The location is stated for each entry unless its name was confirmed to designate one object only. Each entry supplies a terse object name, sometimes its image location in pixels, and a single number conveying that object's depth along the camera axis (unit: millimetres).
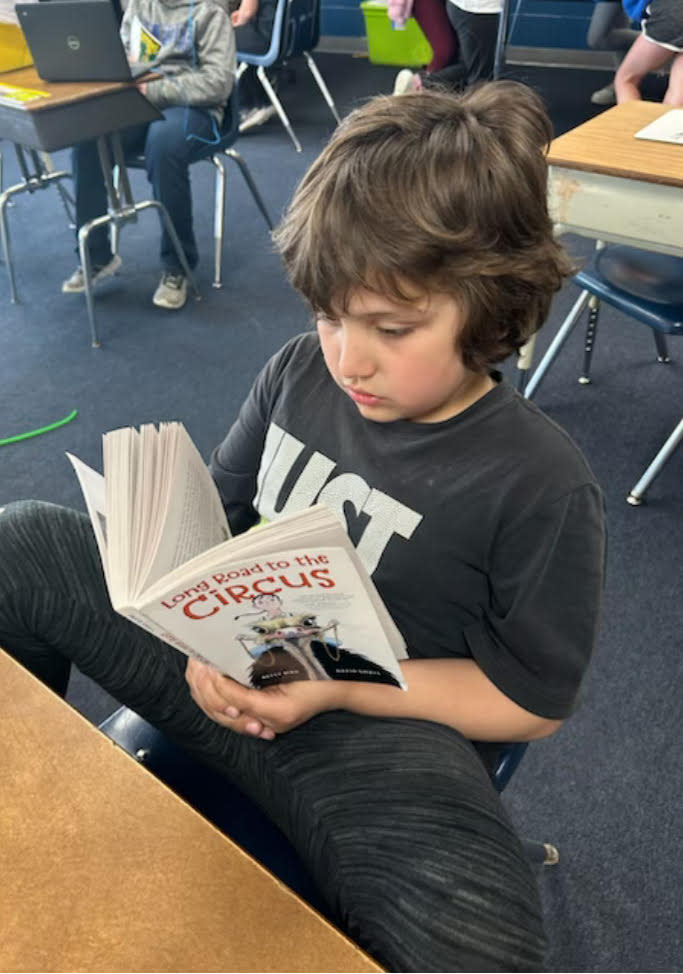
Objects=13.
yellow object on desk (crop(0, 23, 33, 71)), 2256
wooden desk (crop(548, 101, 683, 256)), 1366
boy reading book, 565
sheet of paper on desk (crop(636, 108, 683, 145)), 1489
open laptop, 1975
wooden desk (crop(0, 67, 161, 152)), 1929
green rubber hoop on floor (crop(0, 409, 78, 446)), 2020
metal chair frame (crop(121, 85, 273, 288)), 2432
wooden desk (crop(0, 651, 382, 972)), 387
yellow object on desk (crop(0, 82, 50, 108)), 1913
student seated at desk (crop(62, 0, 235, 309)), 2271
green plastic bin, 4543
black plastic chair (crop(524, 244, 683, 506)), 1499
